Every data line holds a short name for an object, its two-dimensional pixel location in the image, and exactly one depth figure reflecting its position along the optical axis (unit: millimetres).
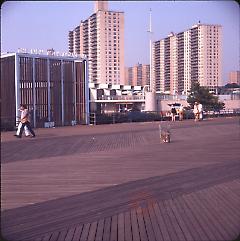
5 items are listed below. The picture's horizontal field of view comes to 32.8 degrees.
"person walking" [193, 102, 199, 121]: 18817
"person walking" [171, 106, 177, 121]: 18728
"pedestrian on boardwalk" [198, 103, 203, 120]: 18681
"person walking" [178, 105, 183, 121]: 19003
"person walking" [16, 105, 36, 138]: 10898
